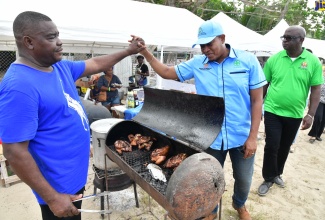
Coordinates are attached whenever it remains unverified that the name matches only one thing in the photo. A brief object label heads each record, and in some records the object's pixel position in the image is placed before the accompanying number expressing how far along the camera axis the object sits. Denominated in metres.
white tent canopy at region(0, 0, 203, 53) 5.44
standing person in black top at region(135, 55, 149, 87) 9.39
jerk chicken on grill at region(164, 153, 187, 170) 2.21
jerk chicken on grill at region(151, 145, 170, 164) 2.35
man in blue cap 2.21
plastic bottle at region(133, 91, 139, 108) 5.45
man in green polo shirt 3.18
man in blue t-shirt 1.23
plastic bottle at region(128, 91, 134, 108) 5.39
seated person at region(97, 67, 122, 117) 6.24
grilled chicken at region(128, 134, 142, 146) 2.70
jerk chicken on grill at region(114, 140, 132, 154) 2.56
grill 1.54
